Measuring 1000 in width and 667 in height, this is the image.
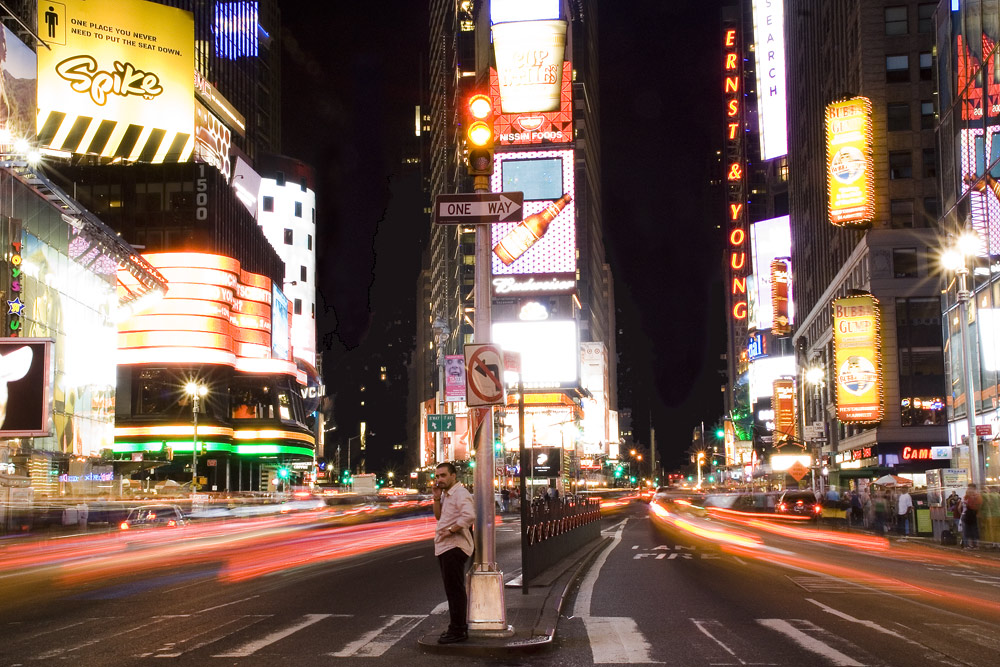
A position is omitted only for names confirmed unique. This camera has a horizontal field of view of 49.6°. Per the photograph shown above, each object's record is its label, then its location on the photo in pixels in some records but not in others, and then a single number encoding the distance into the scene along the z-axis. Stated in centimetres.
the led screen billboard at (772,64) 10112
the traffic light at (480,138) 1359
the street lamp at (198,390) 7719
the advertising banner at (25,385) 3591
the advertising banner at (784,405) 10131
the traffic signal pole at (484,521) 1259
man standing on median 1220
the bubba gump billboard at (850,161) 6450
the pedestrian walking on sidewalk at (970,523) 3369
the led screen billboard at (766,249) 11012
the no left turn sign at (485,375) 1310
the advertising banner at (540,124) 10569
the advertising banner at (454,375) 4941
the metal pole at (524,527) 1709
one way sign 1352
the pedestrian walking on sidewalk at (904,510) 4284
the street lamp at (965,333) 3512
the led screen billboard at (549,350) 12850
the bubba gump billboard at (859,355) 6425
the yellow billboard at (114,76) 7031
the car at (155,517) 4213
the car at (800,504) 5592
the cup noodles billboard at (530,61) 9662
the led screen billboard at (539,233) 11088
